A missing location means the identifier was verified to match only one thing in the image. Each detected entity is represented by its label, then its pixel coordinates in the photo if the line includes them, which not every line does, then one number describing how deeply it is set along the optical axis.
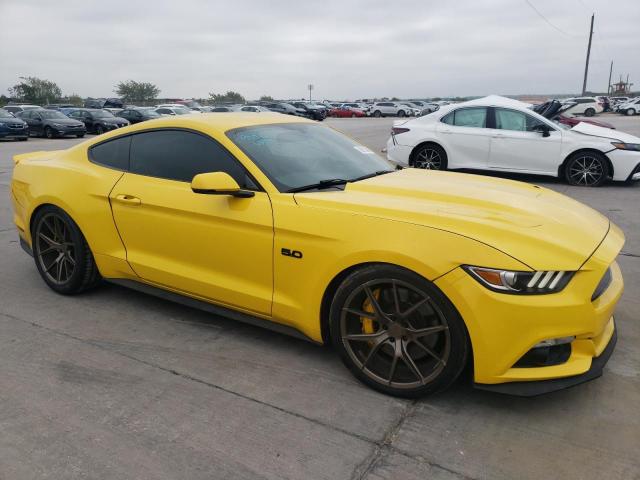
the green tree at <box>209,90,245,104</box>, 82.75
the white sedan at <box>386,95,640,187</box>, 8.98
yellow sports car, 2.45
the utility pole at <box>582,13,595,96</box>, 48.62
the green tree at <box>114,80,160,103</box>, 85.69
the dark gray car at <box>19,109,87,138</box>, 24.08
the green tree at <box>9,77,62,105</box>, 69.81
